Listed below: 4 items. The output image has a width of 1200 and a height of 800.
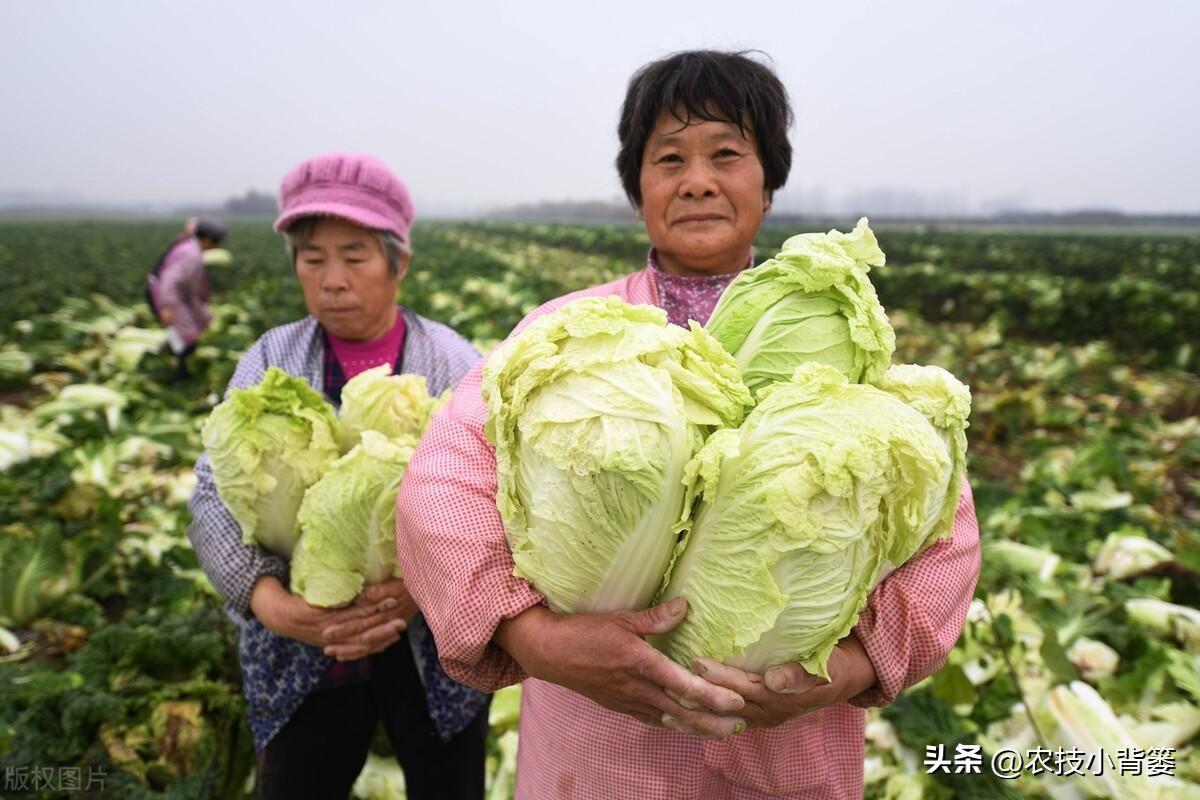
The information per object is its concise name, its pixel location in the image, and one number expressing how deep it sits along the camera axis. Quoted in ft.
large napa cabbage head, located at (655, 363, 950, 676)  3.78
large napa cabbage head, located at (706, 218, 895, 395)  4.41
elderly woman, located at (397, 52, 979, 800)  4.38
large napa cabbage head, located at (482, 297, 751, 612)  3.91
